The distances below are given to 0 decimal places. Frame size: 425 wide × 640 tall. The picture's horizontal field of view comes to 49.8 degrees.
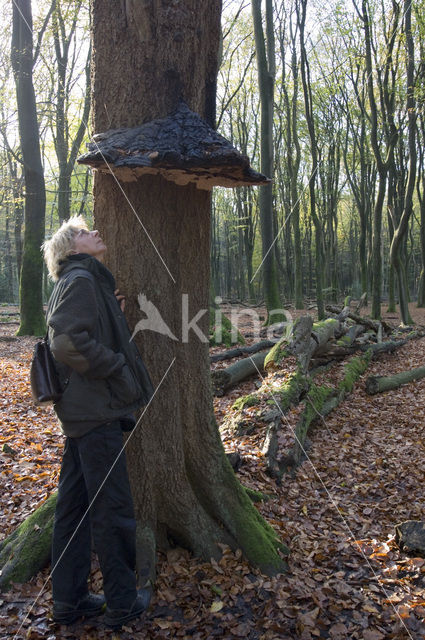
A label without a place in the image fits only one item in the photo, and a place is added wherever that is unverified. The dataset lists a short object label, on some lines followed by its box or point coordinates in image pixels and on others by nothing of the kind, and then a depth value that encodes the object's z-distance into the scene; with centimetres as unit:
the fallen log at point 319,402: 519
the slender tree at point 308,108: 1495
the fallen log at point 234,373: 764
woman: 257
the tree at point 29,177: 1213
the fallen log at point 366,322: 1255
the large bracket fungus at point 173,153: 260
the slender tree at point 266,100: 1271
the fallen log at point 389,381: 838
